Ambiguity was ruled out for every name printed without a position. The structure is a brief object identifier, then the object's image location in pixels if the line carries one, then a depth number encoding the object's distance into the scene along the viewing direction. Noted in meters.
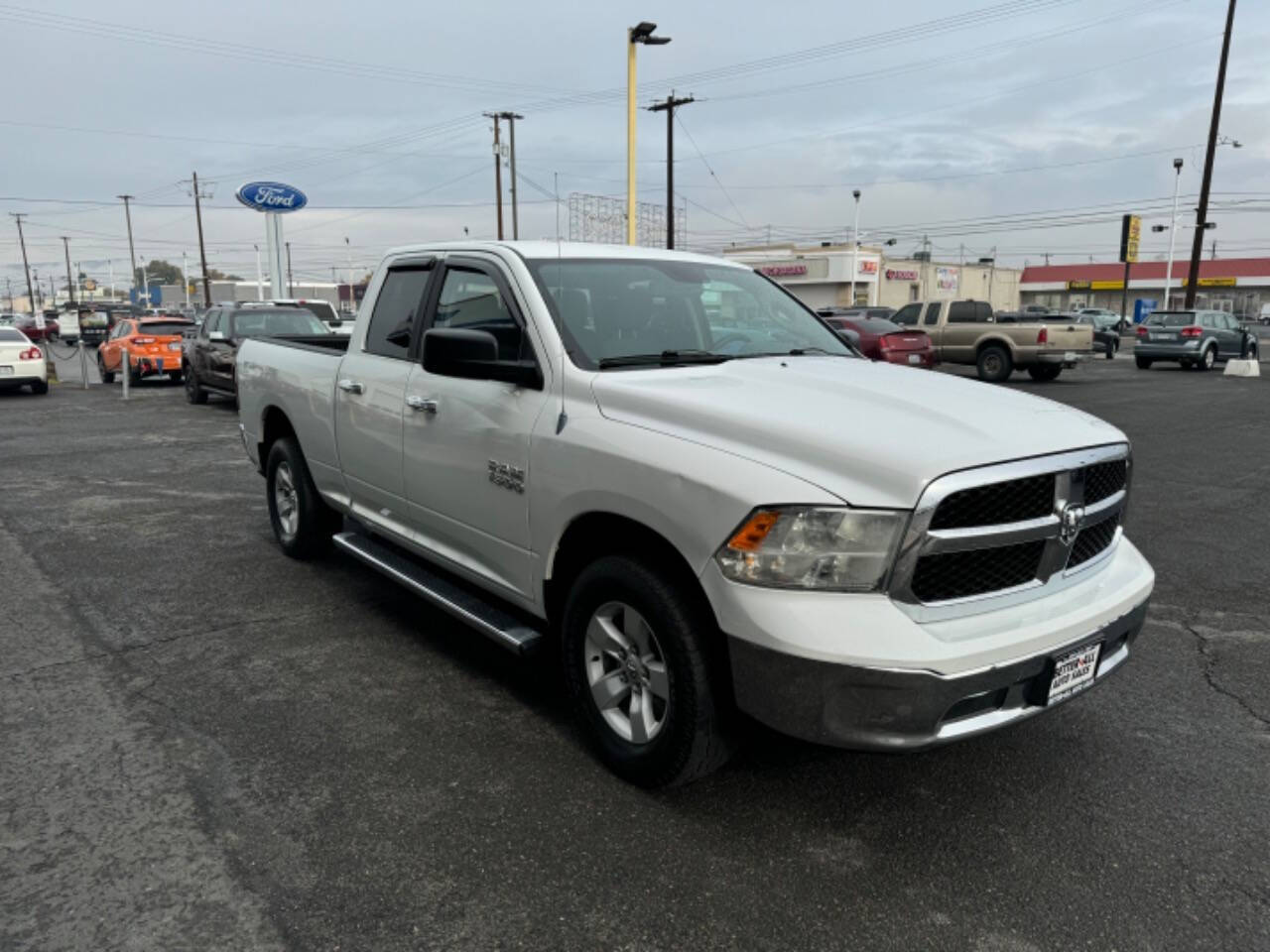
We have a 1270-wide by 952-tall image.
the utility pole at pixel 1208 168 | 28.92
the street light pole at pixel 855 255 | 59.72
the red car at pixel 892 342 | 17.89
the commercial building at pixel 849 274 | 64.88
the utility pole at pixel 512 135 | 41.03
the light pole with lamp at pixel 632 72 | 19.78
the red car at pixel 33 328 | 47.12
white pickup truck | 2.59
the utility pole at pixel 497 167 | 41.12
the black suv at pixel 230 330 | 15.04
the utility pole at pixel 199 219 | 69.75
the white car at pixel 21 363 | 17.69
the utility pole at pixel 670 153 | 32.78
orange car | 20.08
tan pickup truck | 19.77
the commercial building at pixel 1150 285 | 76.94
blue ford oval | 27.05
